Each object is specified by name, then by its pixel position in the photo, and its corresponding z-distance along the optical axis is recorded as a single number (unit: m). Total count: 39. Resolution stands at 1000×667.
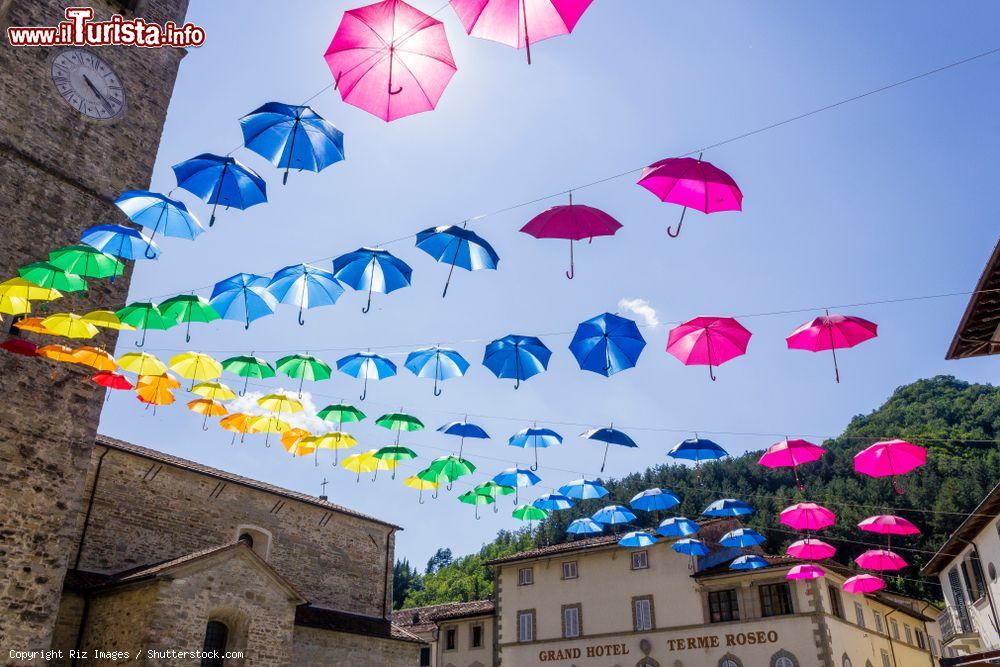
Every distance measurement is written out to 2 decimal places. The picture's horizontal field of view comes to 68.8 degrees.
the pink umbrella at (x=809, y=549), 21.64
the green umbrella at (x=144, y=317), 12.97
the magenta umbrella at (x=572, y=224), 10.53
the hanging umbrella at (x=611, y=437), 17.00
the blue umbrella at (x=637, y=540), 26.11
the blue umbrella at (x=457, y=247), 11.42
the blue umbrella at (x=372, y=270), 12.02
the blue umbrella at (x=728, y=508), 21.12
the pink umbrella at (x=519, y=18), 7.28
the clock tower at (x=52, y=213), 15.23
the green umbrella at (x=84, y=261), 12.38
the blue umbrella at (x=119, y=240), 11.98
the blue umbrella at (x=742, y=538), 25.21
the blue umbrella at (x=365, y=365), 15.05
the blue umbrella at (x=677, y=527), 25.17
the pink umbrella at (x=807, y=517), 19.47
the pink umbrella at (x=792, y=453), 15.88
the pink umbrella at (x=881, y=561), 20.48
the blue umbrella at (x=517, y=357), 14.20
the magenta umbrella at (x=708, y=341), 12.90
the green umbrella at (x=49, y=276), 12.28
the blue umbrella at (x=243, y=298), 12.45
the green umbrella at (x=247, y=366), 14.84
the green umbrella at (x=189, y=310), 12.92
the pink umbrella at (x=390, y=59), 8.48
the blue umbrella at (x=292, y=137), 10.28
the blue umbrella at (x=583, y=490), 19.66
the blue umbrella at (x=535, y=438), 17.81
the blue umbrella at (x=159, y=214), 11.66
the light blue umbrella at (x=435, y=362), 14.91
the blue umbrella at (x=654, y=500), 21.52
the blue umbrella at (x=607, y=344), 13.22
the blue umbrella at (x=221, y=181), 10.70
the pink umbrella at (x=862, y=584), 25.48
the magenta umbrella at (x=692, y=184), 9.64
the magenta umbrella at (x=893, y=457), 14.90
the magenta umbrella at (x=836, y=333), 12.26
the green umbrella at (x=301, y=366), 15.16
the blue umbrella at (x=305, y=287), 12.35
